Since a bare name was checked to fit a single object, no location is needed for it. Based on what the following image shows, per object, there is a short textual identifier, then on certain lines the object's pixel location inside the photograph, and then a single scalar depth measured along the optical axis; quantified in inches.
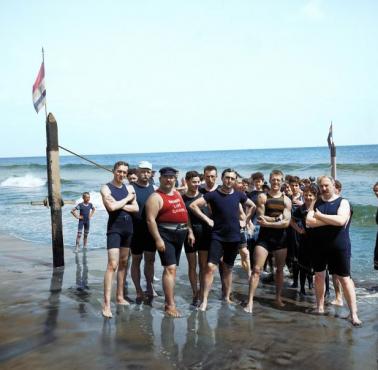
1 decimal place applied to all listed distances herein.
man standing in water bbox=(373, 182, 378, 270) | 295.8
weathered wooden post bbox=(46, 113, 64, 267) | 371.6
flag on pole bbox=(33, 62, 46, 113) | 388.2
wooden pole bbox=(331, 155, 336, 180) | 507.1
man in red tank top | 237.3
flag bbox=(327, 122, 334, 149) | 538.0
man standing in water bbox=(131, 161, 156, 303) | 262.1
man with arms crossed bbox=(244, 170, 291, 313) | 257.3
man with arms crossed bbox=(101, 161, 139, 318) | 242.1
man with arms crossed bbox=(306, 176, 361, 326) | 231.8
